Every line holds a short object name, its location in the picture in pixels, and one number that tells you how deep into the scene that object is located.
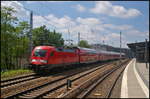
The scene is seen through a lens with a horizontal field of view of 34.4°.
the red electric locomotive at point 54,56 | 23.44
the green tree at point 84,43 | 108.50
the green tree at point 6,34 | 36.09
